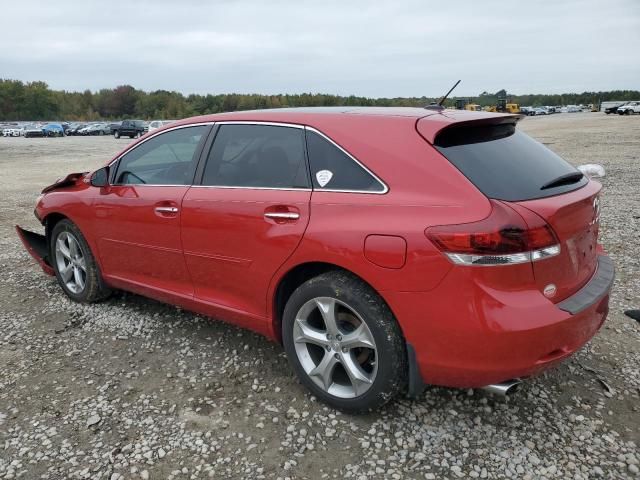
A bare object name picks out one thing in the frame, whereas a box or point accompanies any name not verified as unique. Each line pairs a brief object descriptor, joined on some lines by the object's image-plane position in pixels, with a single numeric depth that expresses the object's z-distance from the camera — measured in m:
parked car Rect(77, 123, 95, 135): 56.32
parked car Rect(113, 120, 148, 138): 44.69
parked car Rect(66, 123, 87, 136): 57.33
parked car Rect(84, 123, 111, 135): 56.28
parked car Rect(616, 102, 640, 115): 56.94
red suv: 2.40
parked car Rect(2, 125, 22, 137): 56.90
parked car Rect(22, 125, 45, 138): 54.25
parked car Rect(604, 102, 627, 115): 64.19
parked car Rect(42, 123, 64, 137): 54.97
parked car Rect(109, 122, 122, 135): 47.71
